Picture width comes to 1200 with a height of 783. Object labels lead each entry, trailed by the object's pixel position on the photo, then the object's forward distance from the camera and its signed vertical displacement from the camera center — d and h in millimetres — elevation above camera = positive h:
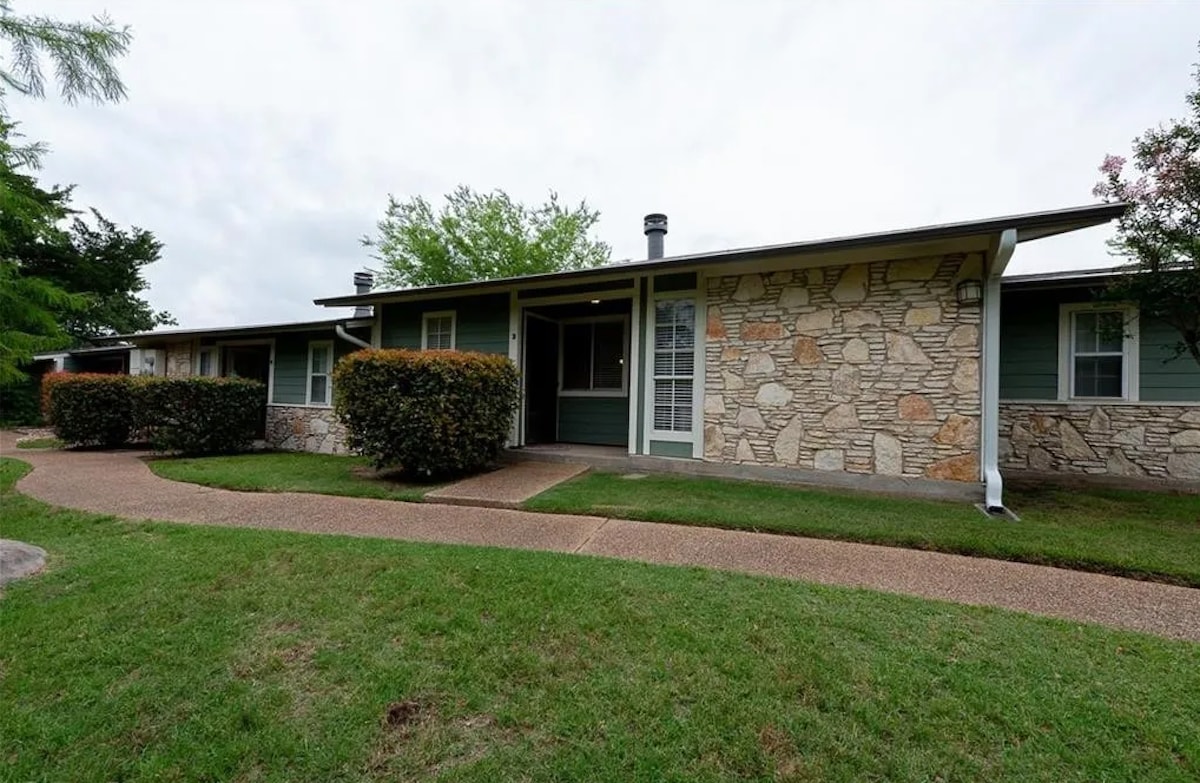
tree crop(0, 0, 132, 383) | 2664 +1546
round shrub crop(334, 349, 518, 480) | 6156 -197
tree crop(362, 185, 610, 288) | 23297 +7139
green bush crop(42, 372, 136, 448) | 10164 -495
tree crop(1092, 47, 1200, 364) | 4789 +1795
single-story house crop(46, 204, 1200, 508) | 5379 +481
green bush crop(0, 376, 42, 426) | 16000 -813
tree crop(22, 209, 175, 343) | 18594 +4371
